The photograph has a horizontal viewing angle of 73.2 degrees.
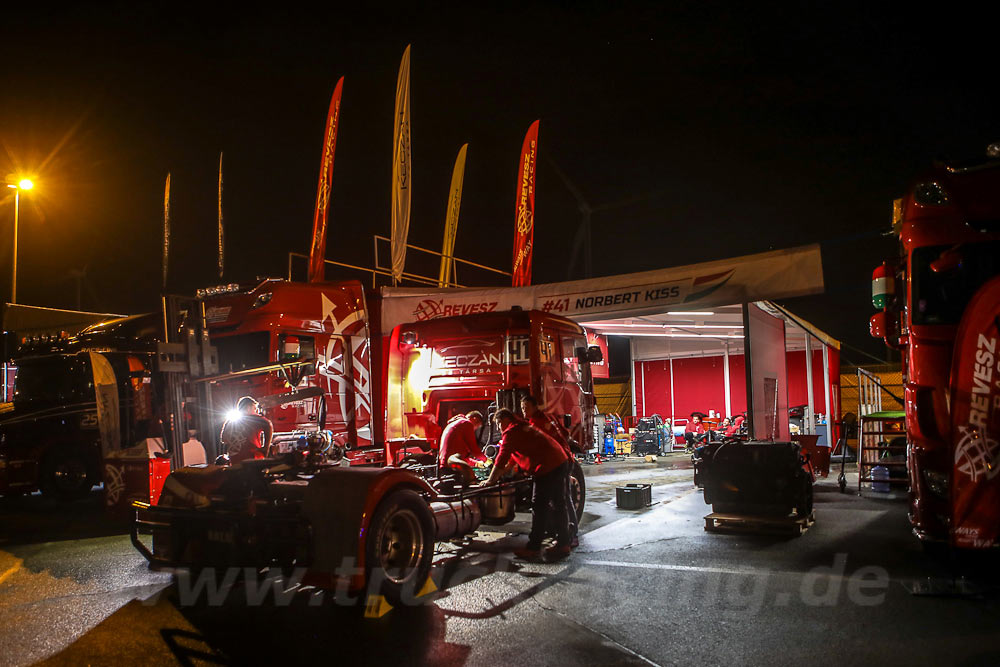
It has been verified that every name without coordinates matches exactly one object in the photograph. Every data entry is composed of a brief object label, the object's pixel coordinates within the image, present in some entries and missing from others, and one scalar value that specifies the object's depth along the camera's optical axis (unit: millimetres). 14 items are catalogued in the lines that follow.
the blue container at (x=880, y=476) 11391
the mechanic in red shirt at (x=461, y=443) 7746
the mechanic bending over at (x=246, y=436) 7285
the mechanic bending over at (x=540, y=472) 6914
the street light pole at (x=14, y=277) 21234
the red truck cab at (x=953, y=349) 5285
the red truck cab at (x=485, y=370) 8906
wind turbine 17656
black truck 11055
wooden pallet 7699
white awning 9180
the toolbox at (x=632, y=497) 9820
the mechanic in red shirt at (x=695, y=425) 19595
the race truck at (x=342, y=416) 4941
